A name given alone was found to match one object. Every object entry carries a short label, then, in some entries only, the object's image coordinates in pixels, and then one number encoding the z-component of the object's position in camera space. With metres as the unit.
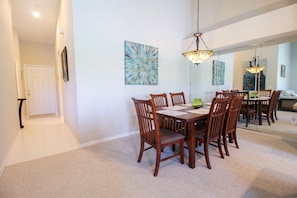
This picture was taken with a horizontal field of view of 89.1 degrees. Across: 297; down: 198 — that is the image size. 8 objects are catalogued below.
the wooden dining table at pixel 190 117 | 1.93
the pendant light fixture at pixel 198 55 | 2.65
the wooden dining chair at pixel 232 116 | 2.21
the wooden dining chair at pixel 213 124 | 1.91
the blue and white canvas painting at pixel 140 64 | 3.25
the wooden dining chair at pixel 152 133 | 1.79
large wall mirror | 3.20
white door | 5.77
